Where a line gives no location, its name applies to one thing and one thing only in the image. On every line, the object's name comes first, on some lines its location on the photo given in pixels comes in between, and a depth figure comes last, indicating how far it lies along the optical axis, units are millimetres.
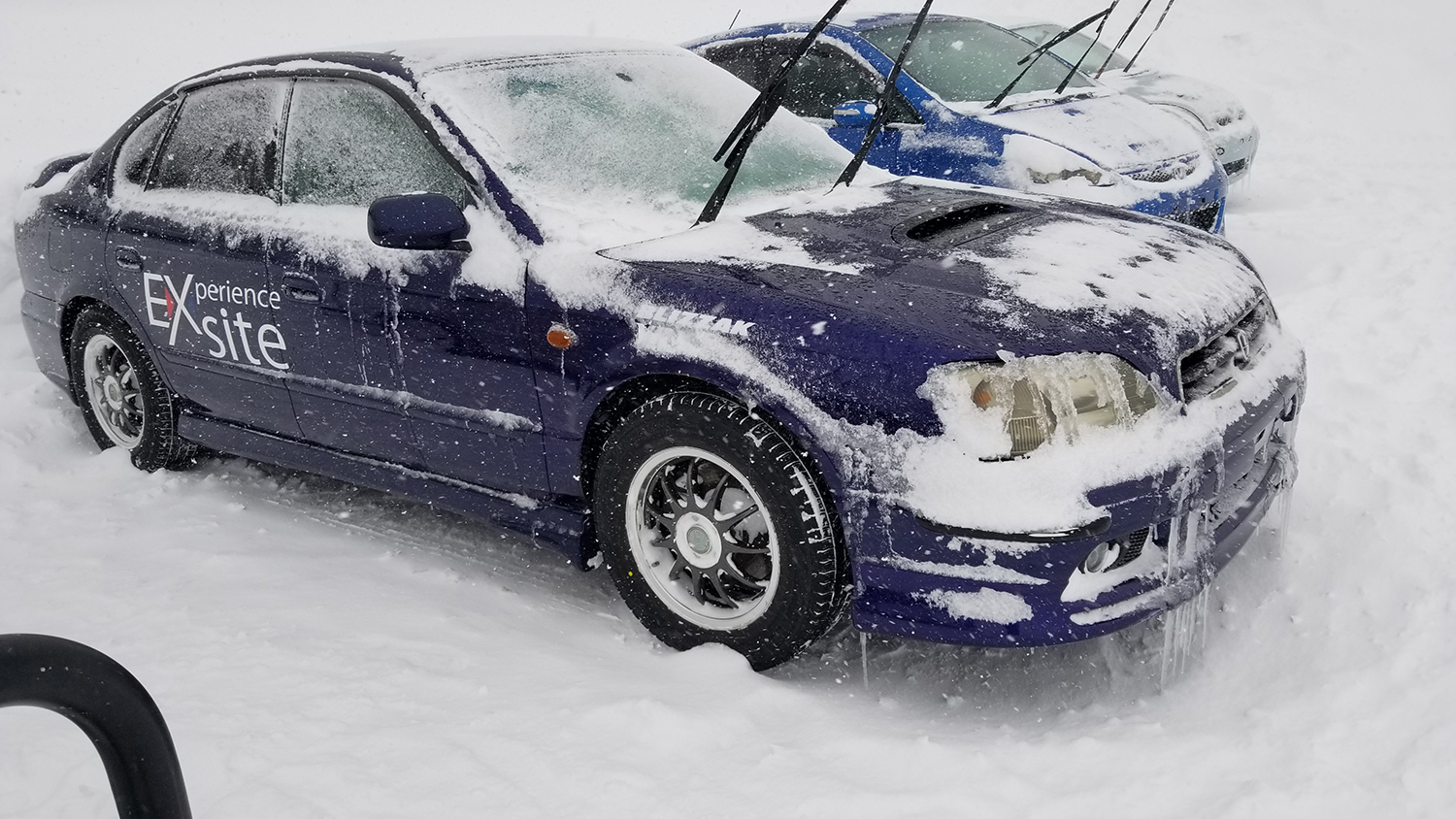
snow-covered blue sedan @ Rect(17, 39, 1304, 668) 2668
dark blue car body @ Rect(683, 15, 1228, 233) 5848
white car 7801
